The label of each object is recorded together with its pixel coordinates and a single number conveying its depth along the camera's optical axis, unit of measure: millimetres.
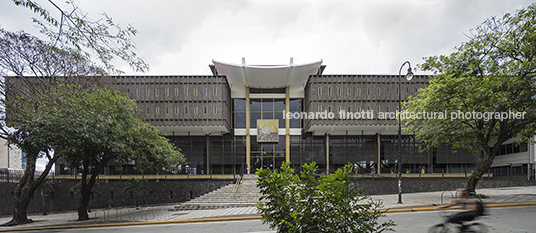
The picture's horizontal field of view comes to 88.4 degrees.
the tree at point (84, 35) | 4880
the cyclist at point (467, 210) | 6145
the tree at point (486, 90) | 12312
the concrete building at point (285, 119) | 29562
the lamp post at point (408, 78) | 14961
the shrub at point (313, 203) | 3650
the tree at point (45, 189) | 19975
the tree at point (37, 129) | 10352
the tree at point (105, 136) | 11539
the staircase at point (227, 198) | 17031
